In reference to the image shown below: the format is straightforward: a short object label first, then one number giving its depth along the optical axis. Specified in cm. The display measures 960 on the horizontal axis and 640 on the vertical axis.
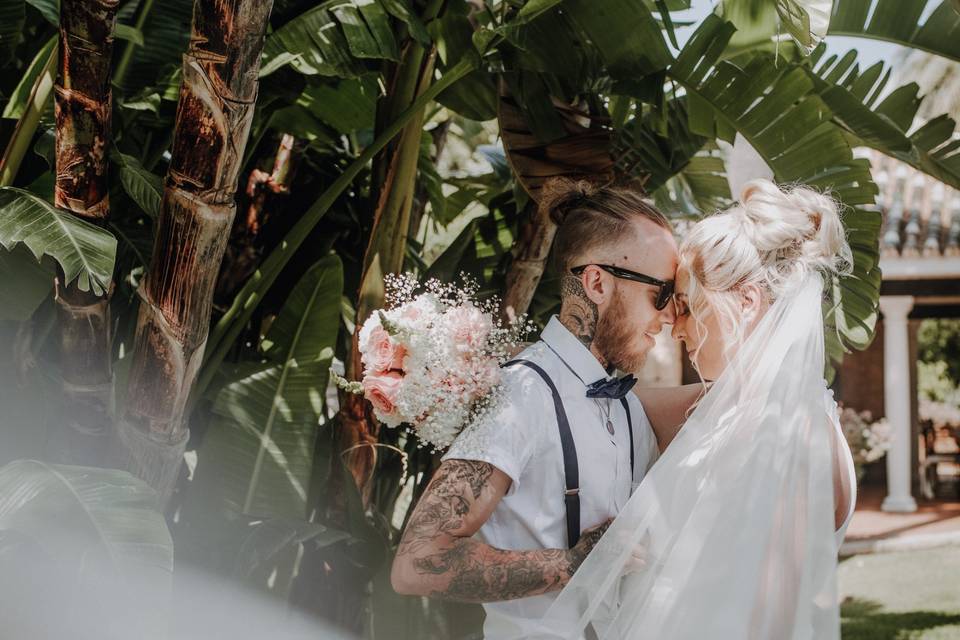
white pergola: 1160
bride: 202
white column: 1249
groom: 209
